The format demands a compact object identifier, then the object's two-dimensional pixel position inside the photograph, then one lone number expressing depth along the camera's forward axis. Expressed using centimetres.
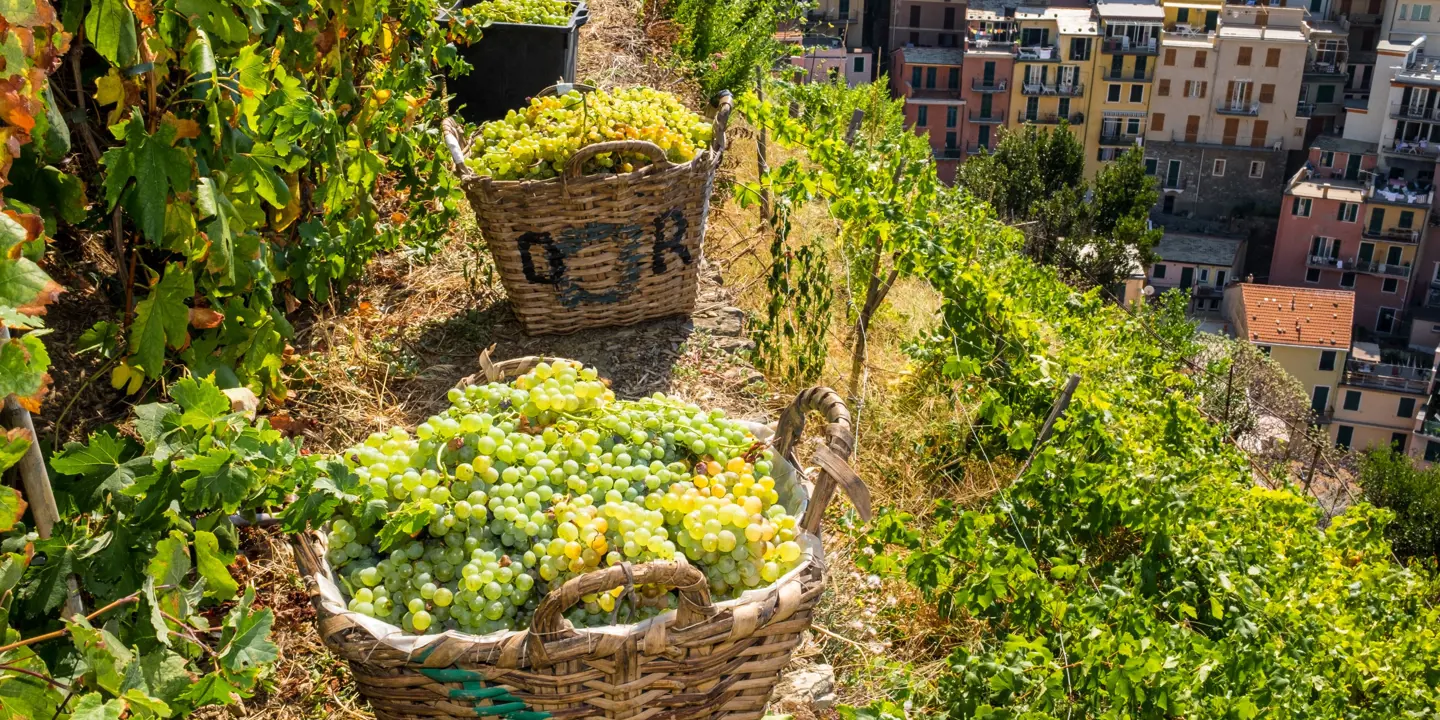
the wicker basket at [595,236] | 308
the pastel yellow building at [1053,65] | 2720
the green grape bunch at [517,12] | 453
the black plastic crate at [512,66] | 451
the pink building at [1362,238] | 2411
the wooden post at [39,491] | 147
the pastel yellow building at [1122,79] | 2706
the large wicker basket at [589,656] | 151
